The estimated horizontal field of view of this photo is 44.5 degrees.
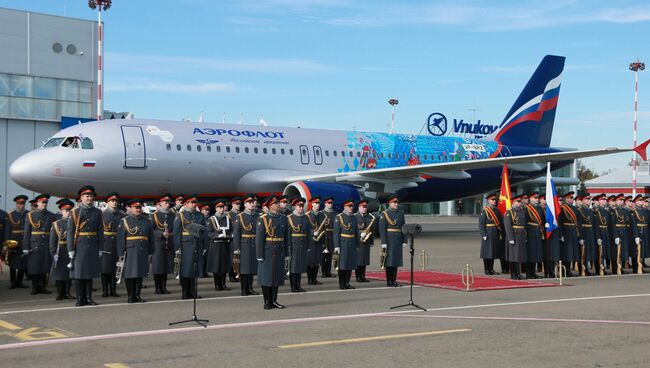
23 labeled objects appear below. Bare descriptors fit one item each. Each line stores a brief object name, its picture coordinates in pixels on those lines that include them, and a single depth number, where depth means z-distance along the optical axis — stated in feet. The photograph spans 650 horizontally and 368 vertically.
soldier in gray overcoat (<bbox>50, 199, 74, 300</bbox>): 42.04
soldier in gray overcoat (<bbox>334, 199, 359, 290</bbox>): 48.56
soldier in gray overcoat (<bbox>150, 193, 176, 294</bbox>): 45.70
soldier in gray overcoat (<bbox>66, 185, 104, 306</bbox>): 40.09
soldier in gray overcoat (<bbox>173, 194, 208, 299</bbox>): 42.60
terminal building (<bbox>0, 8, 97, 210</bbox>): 135.33
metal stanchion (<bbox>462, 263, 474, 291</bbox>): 46.57
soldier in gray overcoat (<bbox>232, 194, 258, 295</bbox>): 43.70
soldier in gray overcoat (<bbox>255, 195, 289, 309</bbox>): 39.24
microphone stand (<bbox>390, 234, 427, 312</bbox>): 38.76
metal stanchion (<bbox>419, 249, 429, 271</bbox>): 60.49
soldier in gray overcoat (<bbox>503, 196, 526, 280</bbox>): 53.93
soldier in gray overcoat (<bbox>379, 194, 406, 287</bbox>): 49.11
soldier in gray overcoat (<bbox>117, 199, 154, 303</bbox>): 41.45
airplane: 74.95
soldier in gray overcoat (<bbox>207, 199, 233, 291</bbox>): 48.44
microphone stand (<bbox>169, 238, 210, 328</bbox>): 33.83
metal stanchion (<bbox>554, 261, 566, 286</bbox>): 55.50
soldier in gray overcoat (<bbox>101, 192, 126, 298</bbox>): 43.57
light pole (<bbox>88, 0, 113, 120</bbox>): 104.47
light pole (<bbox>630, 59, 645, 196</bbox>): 166.89
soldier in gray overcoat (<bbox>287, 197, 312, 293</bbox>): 46.14
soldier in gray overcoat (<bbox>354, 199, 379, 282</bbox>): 51.24
